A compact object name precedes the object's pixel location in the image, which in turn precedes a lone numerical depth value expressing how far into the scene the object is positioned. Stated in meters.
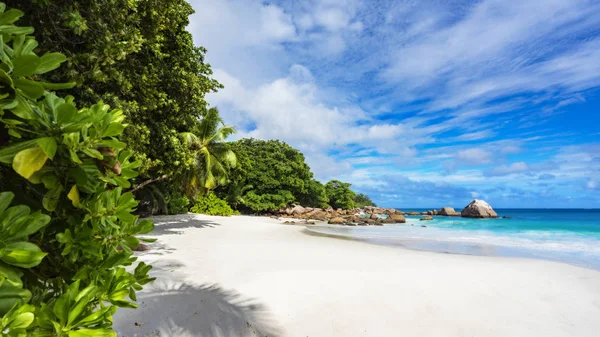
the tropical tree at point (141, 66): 4.87
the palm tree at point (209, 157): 14.86
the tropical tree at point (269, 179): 28.39
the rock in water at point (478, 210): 42.81
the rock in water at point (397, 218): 30.67
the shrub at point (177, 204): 19.78
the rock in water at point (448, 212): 47.89
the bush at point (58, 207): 0.89
